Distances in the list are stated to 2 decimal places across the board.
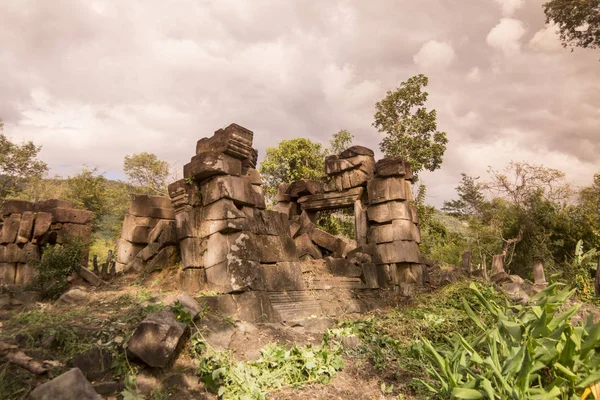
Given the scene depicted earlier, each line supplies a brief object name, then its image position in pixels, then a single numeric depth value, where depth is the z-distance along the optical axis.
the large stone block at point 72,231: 10.55
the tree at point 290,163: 24.30
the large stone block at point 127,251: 9.27
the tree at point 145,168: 33.93
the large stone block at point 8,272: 10.97
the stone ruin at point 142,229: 7.88
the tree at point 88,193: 27.22
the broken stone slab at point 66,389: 2.60
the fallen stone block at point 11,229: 11.01
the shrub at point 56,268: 6.86
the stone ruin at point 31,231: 10.69
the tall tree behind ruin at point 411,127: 19.89
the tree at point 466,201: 28.62
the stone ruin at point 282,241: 6.05
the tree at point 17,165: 28.08
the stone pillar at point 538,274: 10.49
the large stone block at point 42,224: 10.62
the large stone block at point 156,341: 3.47
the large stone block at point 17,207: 11.21
